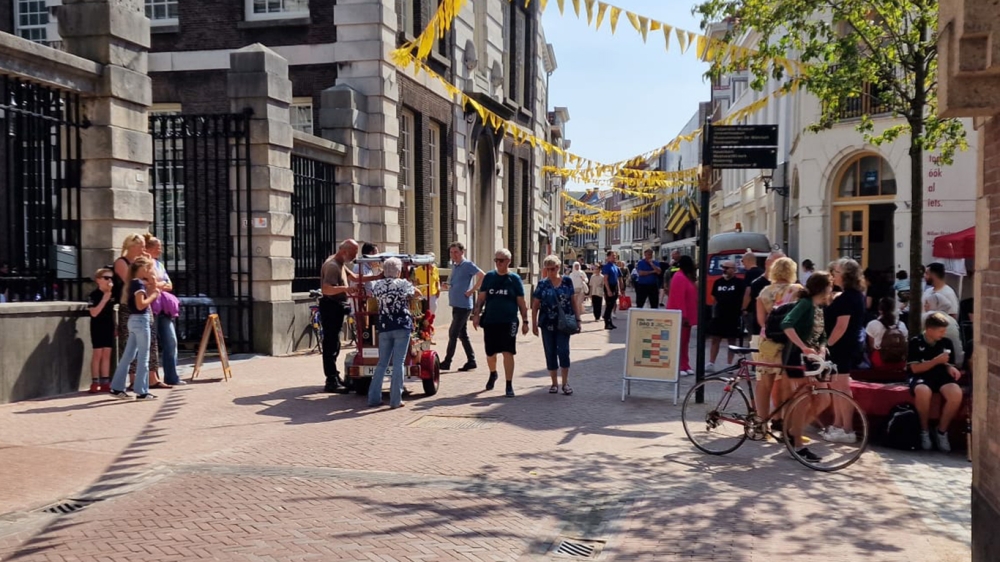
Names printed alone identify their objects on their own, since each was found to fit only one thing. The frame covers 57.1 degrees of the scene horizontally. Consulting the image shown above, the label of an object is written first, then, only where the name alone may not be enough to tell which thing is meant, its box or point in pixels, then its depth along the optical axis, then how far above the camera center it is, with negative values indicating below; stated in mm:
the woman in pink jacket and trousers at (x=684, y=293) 12477 -458
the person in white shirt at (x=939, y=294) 11110 -425
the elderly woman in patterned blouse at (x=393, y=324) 9688 -671
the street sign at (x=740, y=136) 10109 +1379
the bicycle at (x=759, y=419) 7449 -1358
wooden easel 11281 -1011
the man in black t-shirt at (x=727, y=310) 13391 -735
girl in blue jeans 9844 -681
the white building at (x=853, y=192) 23141 +1861
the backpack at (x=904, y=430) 8148 -1514
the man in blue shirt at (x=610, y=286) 21156 -602
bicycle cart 10383 -1017
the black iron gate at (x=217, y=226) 13578 +543
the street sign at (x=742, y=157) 10120 +1140
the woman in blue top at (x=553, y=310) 10727 -580
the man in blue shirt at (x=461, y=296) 12883 -504
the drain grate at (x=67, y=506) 5746 -1553
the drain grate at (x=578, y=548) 5199 -1658
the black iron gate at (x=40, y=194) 9867 +771
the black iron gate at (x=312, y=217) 15742 +785
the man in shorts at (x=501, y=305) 10812 -527
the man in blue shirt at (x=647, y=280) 20375 -457
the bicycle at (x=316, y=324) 15123 -1056
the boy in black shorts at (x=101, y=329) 10164 -758
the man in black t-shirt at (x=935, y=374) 8141 -1033
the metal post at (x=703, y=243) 10102 +190
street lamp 30766 +2614
